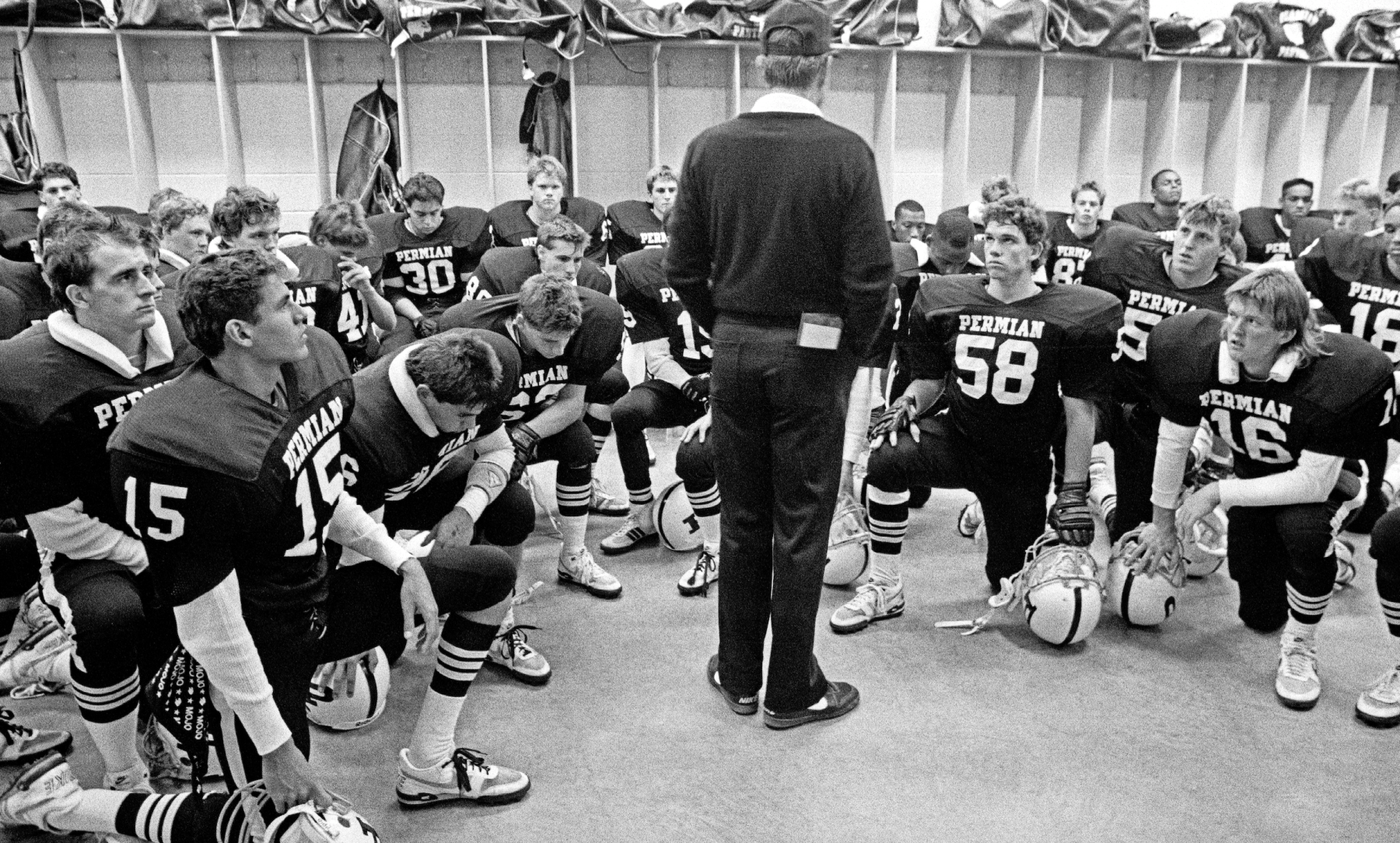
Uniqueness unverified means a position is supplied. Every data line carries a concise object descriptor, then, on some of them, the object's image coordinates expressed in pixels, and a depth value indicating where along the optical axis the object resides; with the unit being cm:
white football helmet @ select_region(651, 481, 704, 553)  356
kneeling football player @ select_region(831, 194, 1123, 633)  291
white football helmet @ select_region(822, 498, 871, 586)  327
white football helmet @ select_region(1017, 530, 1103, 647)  286
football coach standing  219
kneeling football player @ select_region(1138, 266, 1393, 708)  258
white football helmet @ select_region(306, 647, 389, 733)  246
